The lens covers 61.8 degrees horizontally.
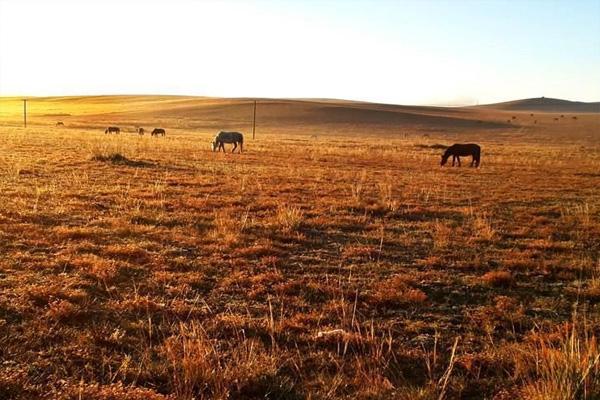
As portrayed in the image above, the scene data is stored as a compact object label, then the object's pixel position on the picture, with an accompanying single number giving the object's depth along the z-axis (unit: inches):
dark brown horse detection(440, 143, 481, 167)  1030.4
